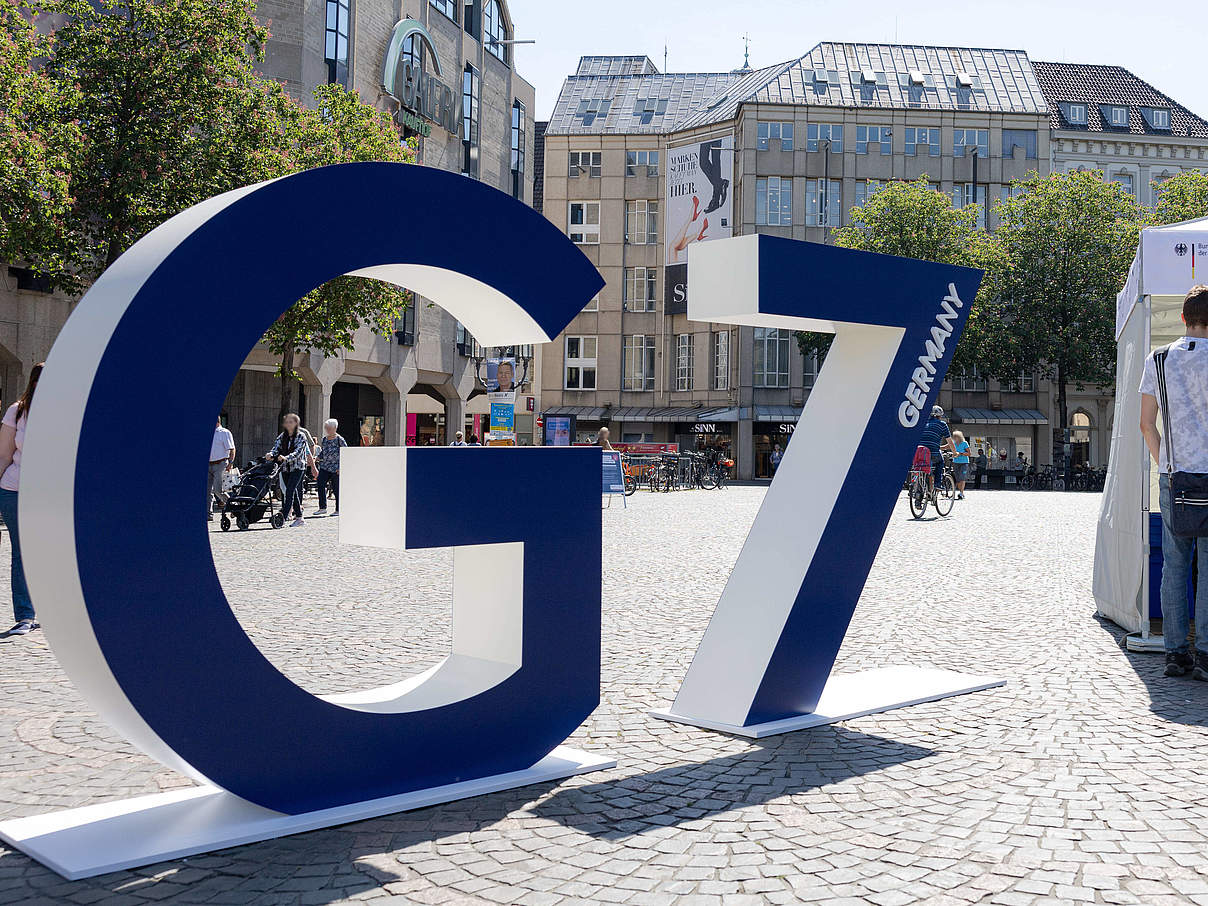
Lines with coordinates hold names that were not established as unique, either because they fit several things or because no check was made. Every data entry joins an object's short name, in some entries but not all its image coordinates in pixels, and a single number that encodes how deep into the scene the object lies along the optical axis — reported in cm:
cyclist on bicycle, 1973
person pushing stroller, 1819
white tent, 719
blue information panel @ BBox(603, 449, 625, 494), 2467
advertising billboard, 5838
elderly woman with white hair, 2081
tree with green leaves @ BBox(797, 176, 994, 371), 4925
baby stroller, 1745
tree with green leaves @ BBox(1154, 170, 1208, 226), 4716
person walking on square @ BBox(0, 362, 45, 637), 728
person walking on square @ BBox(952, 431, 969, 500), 2266
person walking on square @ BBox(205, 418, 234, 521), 1736
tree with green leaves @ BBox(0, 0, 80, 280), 1750
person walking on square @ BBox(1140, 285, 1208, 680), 623
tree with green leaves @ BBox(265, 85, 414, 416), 2412
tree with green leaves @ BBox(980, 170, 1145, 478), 4953
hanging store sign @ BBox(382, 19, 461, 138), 3931
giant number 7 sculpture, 533
